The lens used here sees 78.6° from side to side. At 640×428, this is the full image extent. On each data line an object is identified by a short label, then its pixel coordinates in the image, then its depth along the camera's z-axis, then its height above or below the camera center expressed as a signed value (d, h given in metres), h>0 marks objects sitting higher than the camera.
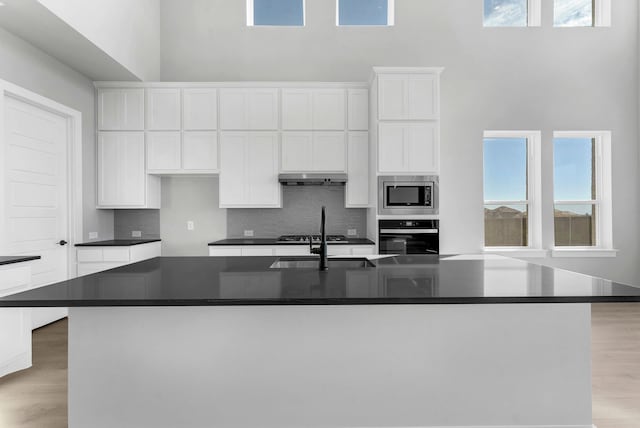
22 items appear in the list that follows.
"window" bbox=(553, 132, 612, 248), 5.31 +0.29
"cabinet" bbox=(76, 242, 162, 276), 4.28 -0.46
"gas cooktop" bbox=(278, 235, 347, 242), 4.58 -0.29
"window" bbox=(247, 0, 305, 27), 5.19 +2.69
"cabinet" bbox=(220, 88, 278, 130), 4.68 +1.27
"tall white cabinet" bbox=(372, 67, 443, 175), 4.29 +1.04
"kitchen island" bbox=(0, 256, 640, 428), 1.80 -0.70
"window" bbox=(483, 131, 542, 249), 5.27 +0.36
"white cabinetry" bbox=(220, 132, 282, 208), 4.69 +0.56
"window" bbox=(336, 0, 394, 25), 5.22 +2.70
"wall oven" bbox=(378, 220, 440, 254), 4.35 -0.26
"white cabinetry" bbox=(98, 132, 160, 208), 4.66 +0.54
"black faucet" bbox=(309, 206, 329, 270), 2.23 -0.22
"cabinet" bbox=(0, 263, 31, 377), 2.76 -0.81
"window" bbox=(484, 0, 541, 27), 5.24 +2.70
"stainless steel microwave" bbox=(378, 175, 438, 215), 4.36 +0.22
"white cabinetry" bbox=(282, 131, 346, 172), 4.70 +0.76
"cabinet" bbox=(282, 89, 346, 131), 4.70 +1.25
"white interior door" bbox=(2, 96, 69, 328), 3.54 +0.25
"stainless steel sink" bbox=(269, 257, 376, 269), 2.66 -0.33
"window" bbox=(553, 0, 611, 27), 5.27 +2.72
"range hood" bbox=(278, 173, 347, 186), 4.64 +0.42
